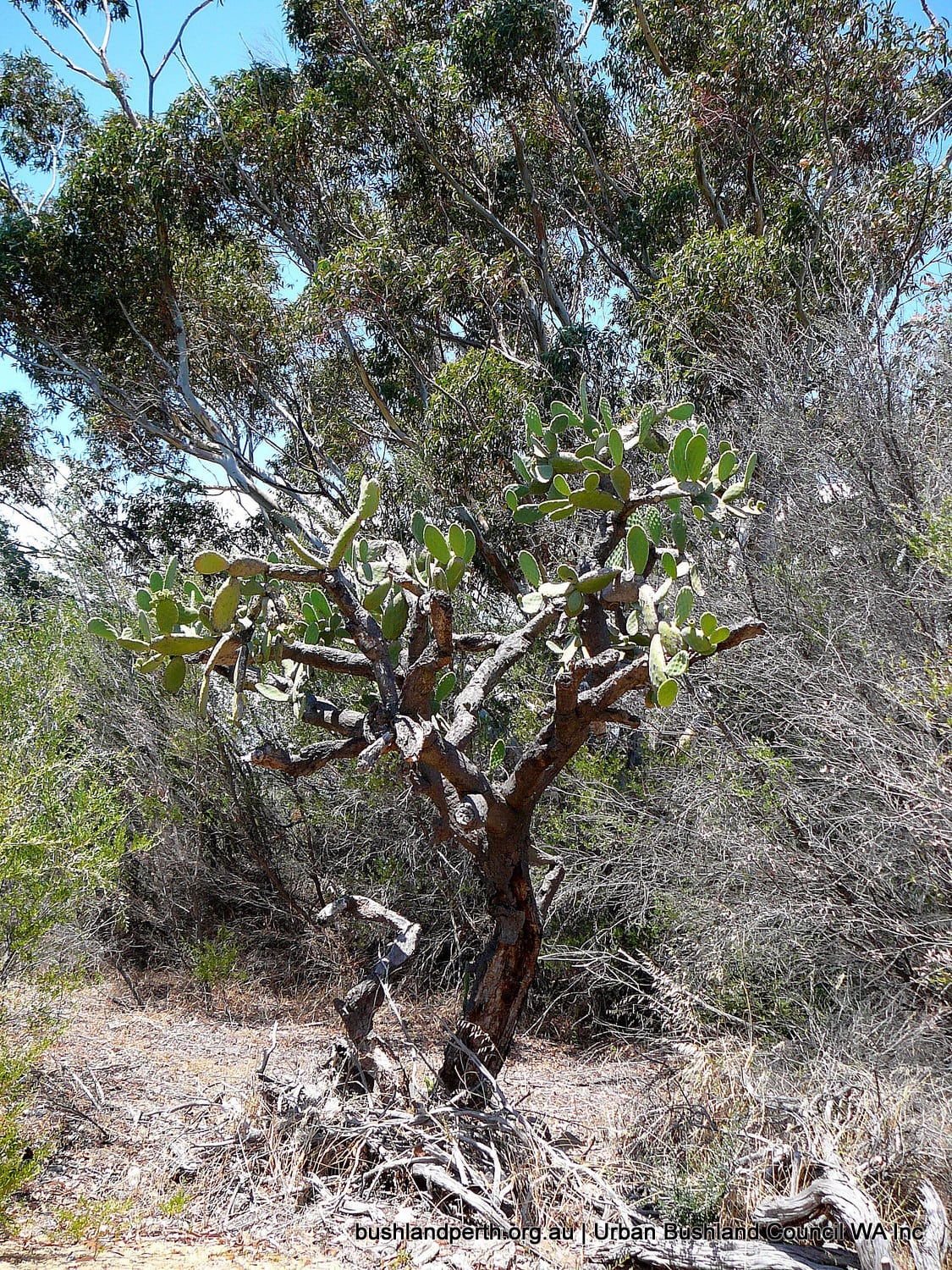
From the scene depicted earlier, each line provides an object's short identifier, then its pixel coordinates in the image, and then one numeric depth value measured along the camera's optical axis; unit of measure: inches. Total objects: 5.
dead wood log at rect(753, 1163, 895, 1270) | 106.8
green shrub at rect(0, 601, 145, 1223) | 146.9
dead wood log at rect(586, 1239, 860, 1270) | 112.1
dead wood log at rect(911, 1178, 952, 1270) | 111.0
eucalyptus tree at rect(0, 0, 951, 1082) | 319.3
